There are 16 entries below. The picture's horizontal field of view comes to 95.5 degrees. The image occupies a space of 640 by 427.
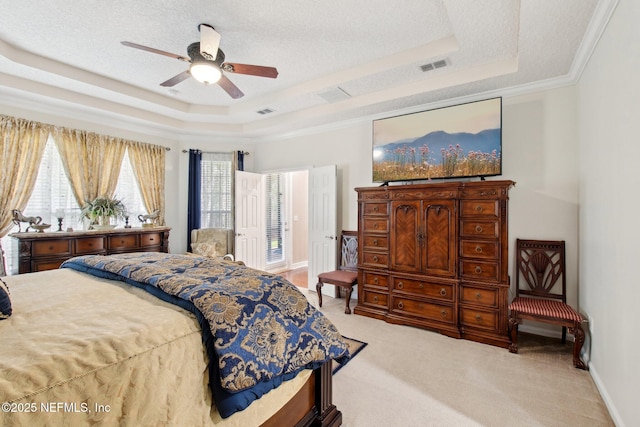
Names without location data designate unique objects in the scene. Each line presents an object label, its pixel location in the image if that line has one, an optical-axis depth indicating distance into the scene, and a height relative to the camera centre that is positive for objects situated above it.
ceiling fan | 2.58 +1.34
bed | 0.88 -0.51
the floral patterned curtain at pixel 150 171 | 4.82 +0.70
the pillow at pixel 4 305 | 1.22 -0.39
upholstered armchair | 4.95 -0.52
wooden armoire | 3.04 -0.52
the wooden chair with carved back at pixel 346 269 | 3.92 -0.88
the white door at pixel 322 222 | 4.71 -0.16
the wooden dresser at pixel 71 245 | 3.32 -0.42
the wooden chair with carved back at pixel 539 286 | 2.72 -0.81
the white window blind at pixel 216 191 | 5.57 +0.41
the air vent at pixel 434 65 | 3.10 +1.60
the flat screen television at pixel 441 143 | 3.39 +0.88
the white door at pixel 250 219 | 5.41 -0.13
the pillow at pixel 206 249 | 4.92 -0.63
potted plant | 4.10 +0.00
